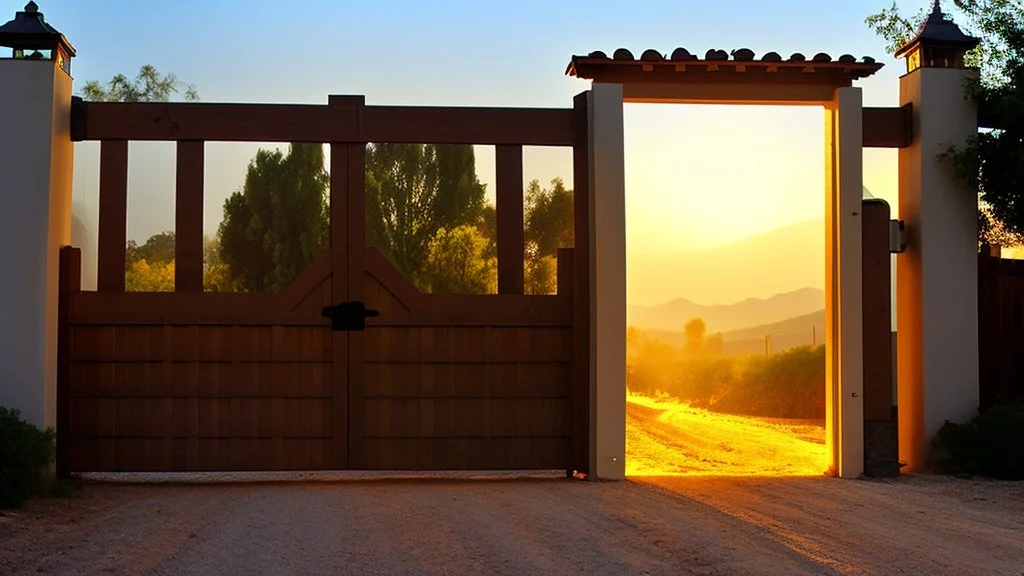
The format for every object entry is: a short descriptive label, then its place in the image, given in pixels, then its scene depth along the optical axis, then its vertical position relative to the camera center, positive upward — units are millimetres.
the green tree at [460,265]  14133 +770
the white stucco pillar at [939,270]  10586 +505
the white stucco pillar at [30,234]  9406 +781
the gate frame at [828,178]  9859 +1303
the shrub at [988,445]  9977 -1076
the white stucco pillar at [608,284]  9844 +363
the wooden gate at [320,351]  9719 -209
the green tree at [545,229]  14992 +1319
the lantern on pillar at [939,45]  10812 +2654
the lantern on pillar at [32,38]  9609 +2446
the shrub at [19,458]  8039 -941
